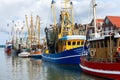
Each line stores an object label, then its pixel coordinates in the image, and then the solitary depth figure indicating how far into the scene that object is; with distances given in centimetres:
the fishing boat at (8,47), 7686
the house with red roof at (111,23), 4292
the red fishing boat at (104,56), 1623
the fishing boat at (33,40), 4860
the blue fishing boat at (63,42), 2587
